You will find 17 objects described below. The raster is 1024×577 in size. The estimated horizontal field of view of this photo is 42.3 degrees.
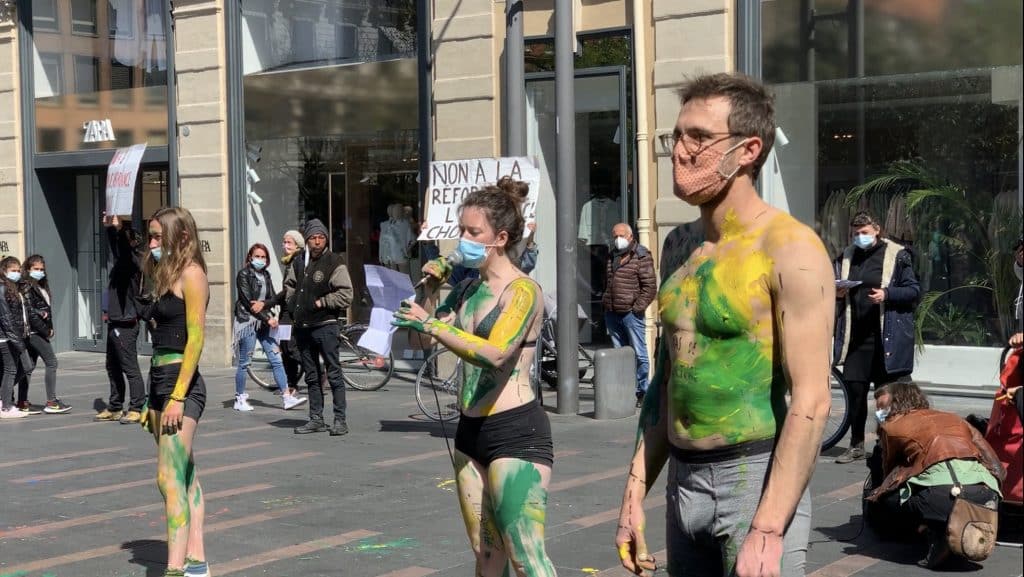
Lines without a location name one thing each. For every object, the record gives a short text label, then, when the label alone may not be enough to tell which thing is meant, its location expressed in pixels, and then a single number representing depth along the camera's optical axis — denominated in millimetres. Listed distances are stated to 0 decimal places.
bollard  11648
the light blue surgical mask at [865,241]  9477
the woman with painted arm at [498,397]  4555
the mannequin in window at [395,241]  16312
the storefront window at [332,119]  16359
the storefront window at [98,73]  18875
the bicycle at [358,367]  14422
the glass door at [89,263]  20500
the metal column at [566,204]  11758
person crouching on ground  6535
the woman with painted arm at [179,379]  6070
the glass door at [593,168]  14469
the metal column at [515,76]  12180
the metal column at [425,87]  15727
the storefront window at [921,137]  12258
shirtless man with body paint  3021
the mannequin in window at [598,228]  14656
